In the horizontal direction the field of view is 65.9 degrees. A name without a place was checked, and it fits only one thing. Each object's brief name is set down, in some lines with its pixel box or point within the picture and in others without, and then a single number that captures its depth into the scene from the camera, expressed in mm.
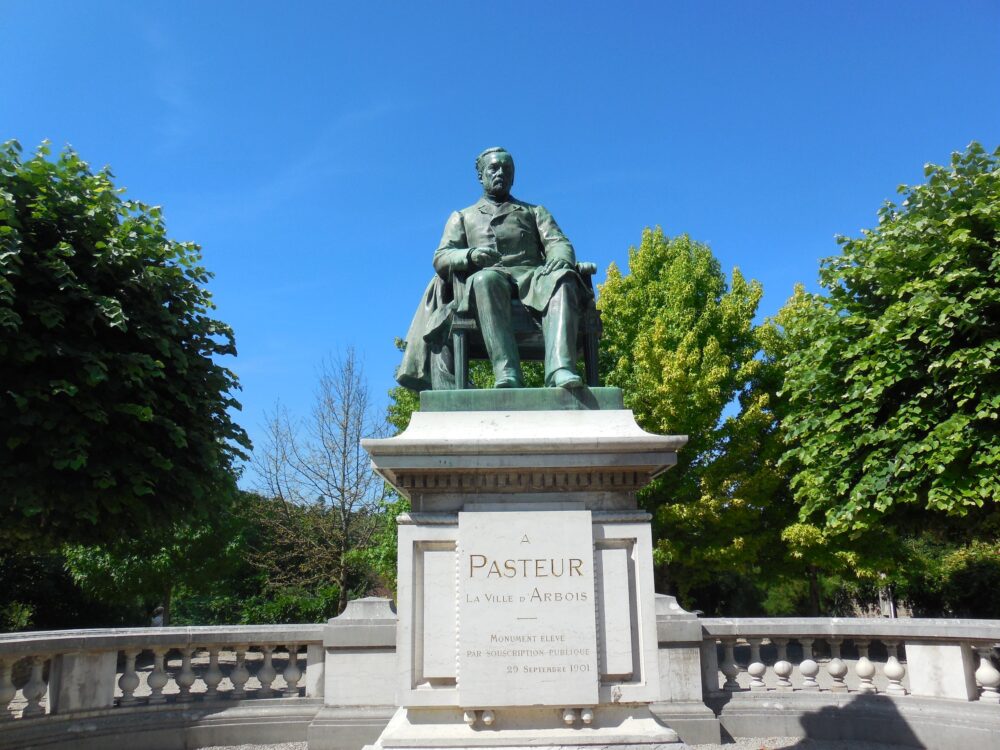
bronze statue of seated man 5484
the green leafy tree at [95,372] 9156
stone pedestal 4621
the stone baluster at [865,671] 7465
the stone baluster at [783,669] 7848
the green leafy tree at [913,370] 11336
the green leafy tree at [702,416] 17750
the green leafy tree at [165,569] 20672
